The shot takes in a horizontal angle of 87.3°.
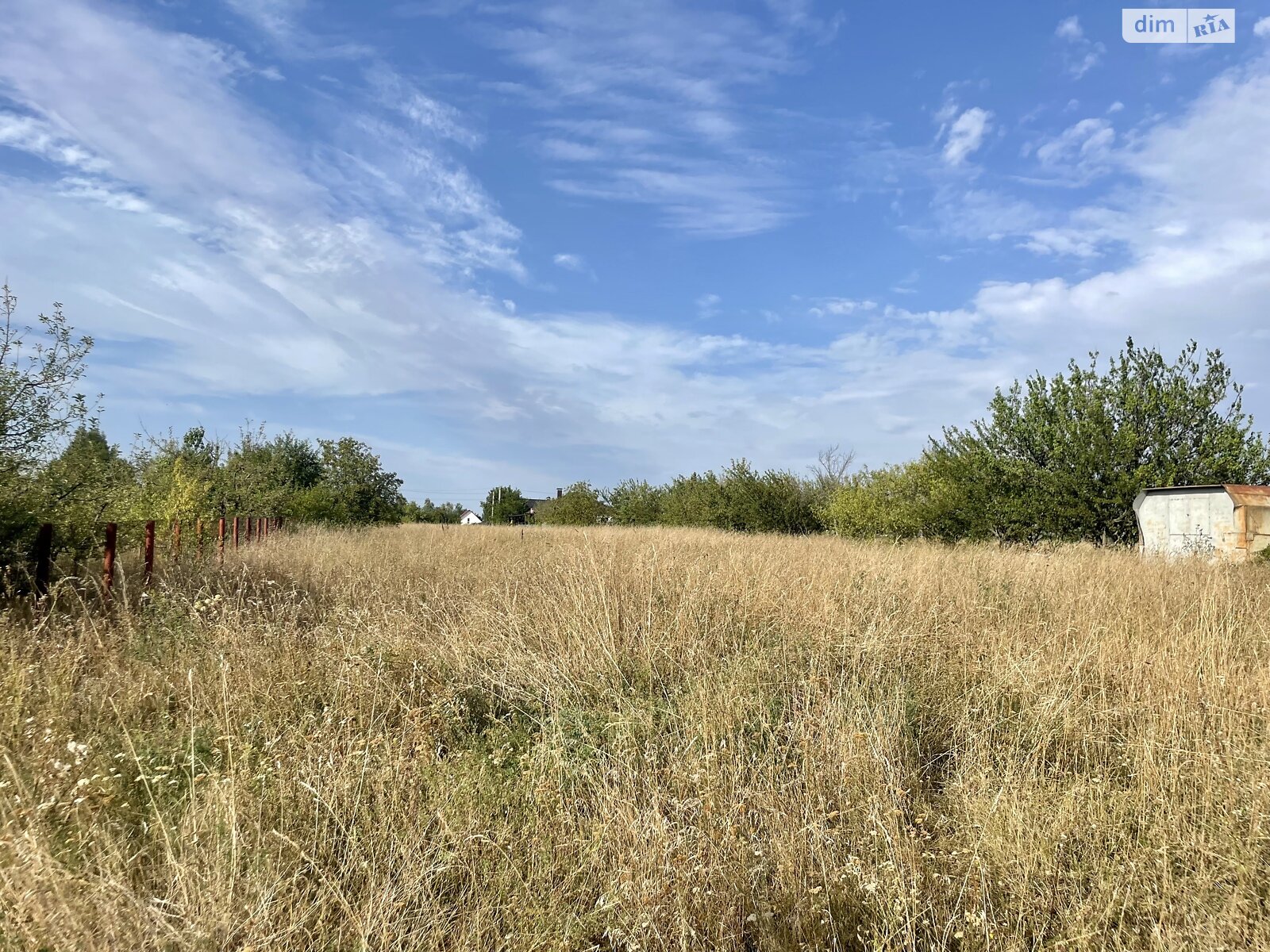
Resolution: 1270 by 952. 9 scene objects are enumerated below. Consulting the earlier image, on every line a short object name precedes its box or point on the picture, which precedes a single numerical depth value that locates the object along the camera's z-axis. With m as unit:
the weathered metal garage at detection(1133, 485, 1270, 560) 12.44
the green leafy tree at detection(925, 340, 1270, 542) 16.09
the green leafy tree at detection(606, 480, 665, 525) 39.53
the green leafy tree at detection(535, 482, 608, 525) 43.22
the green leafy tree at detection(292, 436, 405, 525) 26.09
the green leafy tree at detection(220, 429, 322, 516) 19.94
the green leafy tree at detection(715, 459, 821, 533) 29.72
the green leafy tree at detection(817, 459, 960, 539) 20.58
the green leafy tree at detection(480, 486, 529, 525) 76.25
